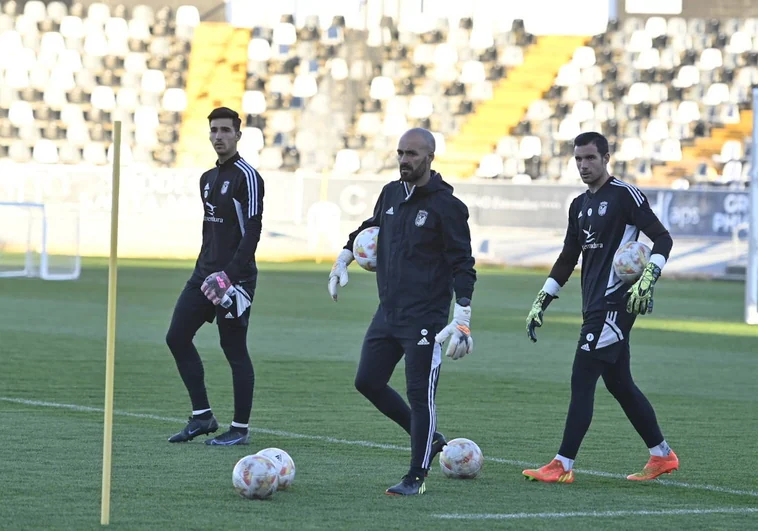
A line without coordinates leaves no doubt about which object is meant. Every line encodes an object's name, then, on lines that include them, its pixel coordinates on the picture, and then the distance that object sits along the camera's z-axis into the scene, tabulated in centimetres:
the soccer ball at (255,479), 1466
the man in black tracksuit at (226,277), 1841
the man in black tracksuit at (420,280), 1507
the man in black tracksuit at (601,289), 1633
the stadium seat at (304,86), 7919
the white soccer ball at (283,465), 1508
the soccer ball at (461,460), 1633
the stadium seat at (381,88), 7869
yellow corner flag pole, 1237
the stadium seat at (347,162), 7381
